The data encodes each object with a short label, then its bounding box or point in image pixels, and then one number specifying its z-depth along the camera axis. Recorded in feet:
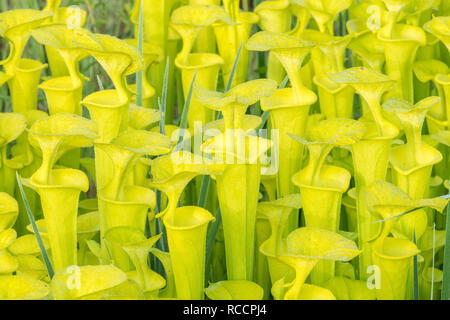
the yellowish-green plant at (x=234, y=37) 9.73
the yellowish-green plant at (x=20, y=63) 9.38
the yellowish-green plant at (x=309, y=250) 8.59
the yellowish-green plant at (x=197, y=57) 9.47
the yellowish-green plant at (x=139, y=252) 8.81
